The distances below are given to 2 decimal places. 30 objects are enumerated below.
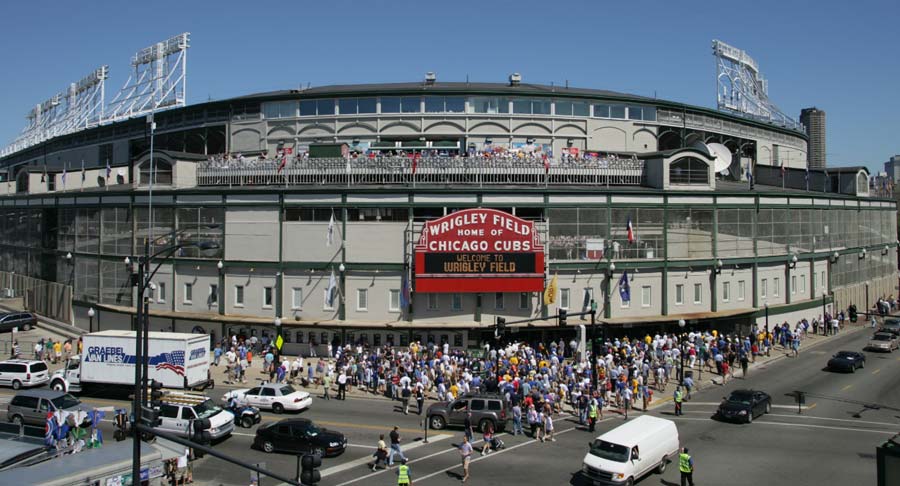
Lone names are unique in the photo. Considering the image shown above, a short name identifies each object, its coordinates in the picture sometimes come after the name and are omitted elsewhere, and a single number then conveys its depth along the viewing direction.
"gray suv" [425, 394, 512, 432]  30.30
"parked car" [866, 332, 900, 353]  50.71
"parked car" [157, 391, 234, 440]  28.36
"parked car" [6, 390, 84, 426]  30.28
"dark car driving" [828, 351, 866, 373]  43.69
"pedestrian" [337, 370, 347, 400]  36.72
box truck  35.59
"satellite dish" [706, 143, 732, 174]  68.84
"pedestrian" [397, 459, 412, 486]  22.22
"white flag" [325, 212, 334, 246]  46.88
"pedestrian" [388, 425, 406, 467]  25.53
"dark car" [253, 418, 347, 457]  26.67
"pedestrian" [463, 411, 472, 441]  27.31
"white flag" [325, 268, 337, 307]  46.62
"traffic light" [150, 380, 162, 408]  23.70
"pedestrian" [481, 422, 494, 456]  27.47
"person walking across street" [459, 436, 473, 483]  24.26
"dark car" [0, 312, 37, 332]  53.83
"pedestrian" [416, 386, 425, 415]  34.25
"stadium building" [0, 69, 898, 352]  46.62
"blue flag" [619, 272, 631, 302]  47.50
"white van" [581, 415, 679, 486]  22.78
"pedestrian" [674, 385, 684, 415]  33.19
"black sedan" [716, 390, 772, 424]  32.00
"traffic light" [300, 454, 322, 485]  14.20
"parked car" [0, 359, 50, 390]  38.09
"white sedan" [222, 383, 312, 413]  33.12
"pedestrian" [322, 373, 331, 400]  36.94
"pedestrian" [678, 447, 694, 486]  22.84
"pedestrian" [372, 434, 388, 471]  25.45
